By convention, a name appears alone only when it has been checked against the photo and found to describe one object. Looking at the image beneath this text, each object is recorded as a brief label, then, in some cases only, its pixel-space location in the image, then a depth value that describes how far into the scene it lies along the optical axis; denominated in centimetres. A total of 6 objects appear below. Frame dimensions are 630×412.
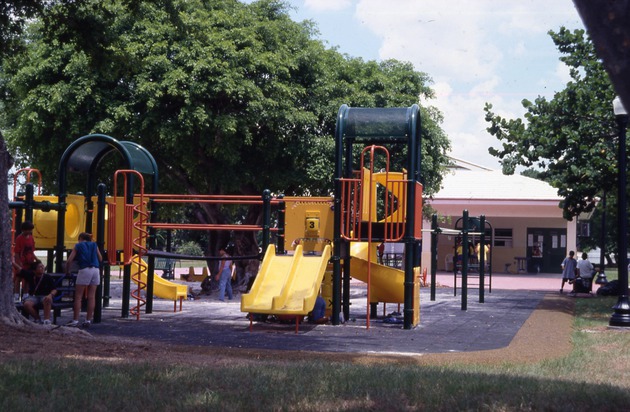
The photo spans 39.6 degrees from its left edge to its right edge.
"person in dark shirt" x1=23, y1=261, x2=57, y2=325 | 1378
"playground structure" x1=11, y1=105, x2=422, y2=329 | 1522
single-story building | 4250
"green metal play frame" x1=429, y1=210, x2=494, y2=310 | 1978
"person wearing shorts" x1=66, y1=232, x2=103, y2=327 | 1439
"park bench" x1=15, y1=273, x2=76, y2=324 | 1413
